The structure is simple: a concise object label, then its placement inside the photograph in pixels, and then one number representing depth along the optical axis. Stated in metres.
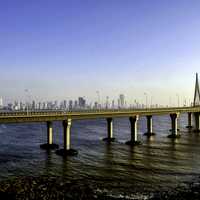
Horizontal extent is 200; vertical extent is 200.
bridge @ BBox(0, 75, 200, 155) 73.31
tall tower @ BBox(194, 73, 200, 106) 187.00
